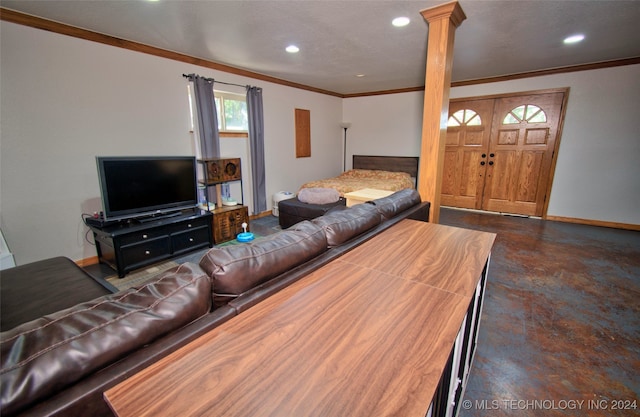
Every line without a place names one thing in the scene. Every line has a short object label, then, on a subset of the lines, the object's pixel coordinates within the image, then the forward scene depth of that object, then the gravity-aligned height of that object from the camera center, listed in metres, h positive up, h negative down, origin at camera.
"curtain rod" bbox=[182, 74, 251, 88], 3.76 +1.02
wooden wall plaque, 5.67 +0.40
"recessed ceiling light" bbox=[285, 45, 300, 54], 3.36 +1.25
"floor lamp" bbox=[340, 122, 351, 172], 6.69 -0.01
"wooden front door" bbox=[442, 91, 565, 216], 4.70 +0.02
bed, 5.14 -0.47
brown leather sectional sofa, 0.59 -0.46
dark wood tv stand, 2.85 -0.96
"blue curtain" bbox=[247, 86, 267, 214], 4.63 +0.10
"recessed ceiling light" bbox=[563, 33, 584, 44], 3.03 +1.27
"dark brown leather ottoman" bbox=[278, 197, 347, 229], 3.88 -0.80
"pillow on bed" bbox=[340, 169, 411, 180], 5.85 -0.45
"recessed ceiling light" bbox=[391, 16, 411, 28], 2.58 +1.23
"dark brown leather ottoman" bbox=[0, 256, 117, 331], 1.48 -0.82
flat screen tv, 2.86 -0.37
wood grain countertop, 0.61 -0.53
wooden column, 2.40 +0.55
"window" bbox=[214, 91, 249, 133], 4.41 +0.64
